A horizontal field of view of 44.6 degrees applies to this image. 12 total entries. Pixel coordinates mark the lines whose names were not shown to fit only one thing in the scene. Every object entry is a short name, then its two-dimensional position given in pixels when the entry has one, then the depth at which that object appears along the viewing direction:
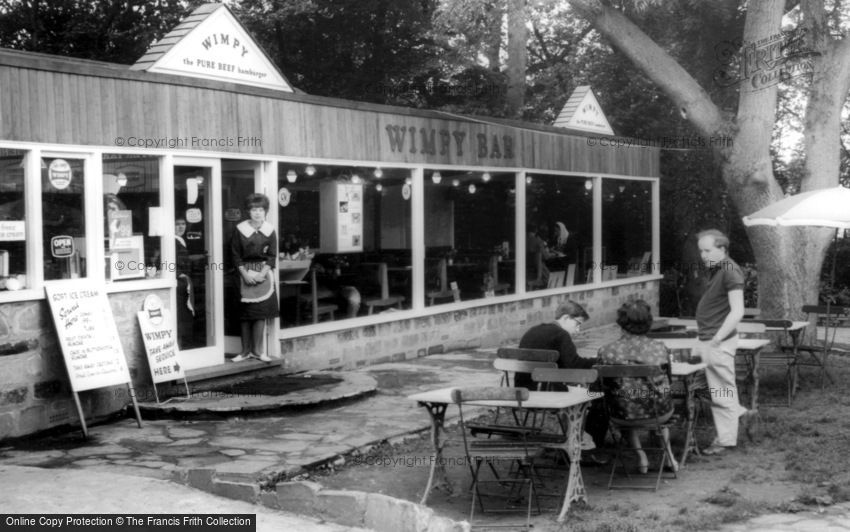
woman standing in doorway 10.16
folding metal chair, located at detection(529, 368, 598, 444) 6.41
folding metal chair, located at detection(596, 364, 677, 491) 6.79
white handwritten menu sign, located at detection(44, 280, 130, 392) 8.26
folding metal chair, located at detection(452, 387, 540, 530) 6.06
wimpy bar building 8.26
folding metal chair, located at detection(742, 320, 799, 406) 9.89
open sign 8.46
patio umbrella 9.76
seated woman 6.98
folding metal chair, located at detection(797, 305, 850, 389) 10.60
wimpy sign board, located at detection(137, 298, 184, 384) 9.09
